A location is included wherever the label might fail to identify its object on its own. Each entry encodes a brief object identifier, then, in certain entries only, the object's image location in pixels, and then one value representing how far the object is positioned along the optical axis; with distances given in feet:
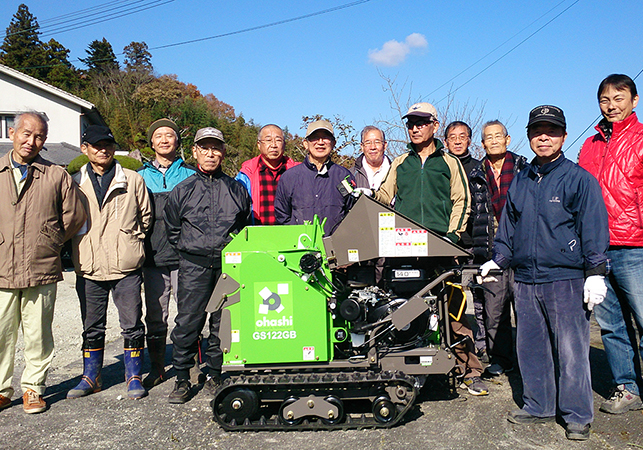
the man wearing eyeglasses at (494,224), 16.91
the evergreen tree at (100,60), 191.50
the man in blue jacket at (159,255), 17.34
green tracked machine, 12.87
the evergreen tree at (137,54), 210.83
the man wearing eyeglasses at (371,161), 19.30
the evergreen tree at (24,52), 155.43
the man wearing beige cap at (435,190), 15.11
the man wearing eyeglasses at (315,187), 16.66
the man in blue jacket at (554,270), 12.22
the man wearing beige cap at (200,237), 15.37
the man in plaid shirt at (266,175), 19.03
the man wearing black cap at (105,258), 15.75
